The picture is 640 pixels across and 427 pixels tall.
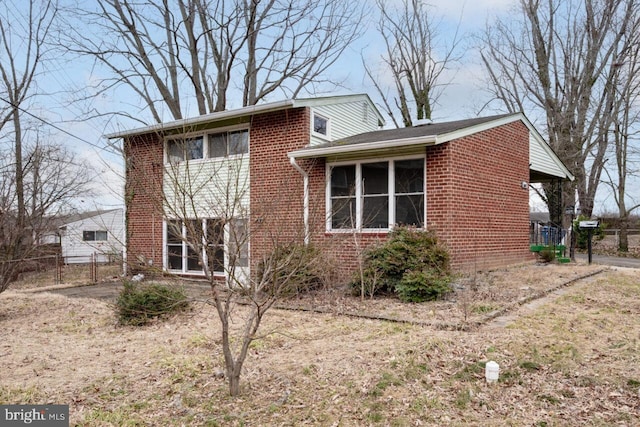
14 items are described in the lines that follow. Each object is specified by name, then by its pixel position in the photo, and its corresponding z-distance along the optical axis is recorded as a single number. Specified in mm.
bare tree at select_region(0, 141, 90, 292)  8164
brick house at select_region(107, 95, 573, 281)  9211
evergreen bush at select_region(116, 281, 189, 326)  6895
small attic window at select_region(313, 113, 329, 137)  11370
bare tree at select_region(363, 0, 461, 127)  26016
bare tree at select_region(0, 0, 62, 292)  16006
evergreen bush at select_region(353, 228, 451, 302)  7355
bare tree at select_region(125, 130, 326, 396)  3764
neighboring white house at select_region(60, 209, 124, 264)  30219
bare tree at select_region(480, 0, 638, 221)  21953
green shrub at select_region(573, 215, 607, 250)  22844
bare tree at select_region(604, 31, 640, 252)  21703
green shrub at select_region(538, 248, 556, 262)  13039
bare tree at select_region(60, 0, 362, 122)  19906
